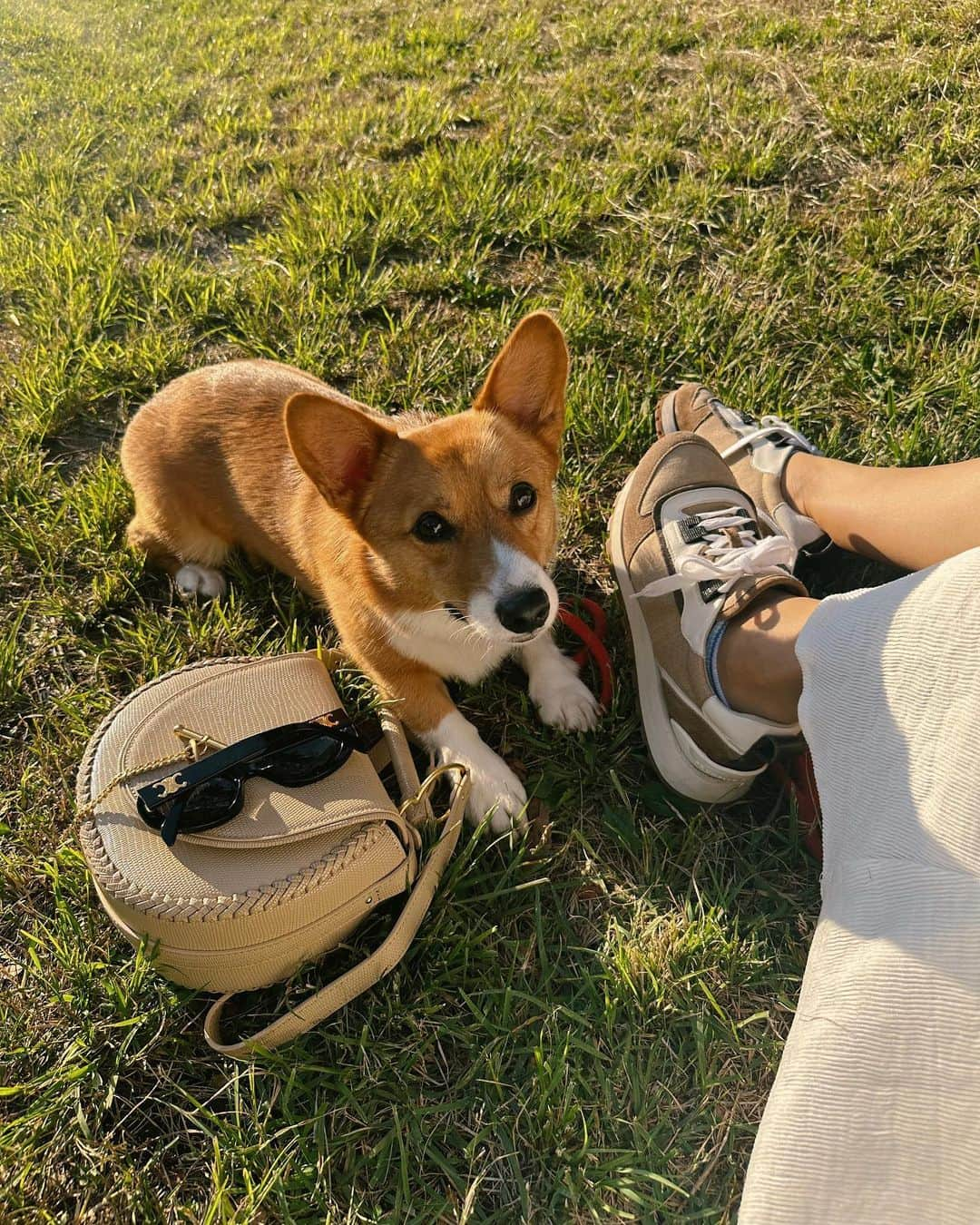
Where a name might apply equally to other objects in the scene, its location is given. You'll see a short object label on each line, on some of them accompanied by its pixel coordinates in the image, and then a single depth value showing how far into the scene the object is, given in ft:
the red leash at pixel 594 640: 2.66
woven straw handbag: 1.96
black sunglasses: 1.99
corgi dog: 2.27
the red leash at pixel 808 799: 2.27
